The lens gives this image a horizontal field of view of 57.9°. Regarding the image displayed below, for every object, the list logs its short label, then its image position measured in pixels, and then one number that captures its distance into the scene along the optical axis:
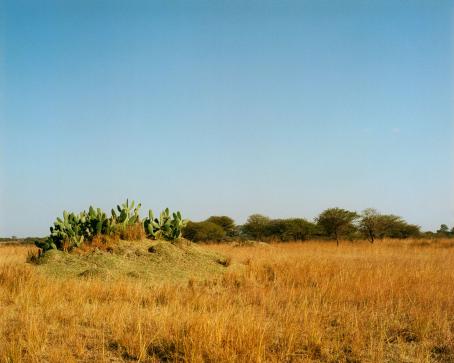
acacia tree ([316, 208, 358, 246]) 30.91
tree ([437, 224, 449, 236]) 73.05
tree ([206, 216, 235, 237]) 44.12
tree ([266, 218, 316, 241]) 39.66
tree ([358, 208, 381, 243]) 33.19
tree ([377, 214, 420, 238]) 34.37
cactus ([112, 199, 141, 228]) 12.09
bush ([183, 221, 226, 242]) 36.88
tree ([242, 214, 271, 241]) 42.38
